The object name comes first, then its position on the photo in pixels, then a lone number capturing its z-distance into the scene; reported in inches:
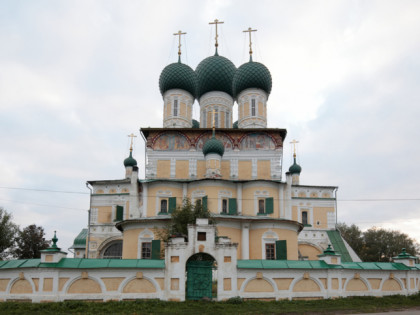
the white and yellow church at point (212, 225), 601.0
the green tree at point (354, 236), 1802.4
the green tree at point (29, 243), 1448.1
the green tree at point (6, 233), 1310.3
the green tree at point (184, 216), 822.5
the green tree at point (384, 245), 1749.5
